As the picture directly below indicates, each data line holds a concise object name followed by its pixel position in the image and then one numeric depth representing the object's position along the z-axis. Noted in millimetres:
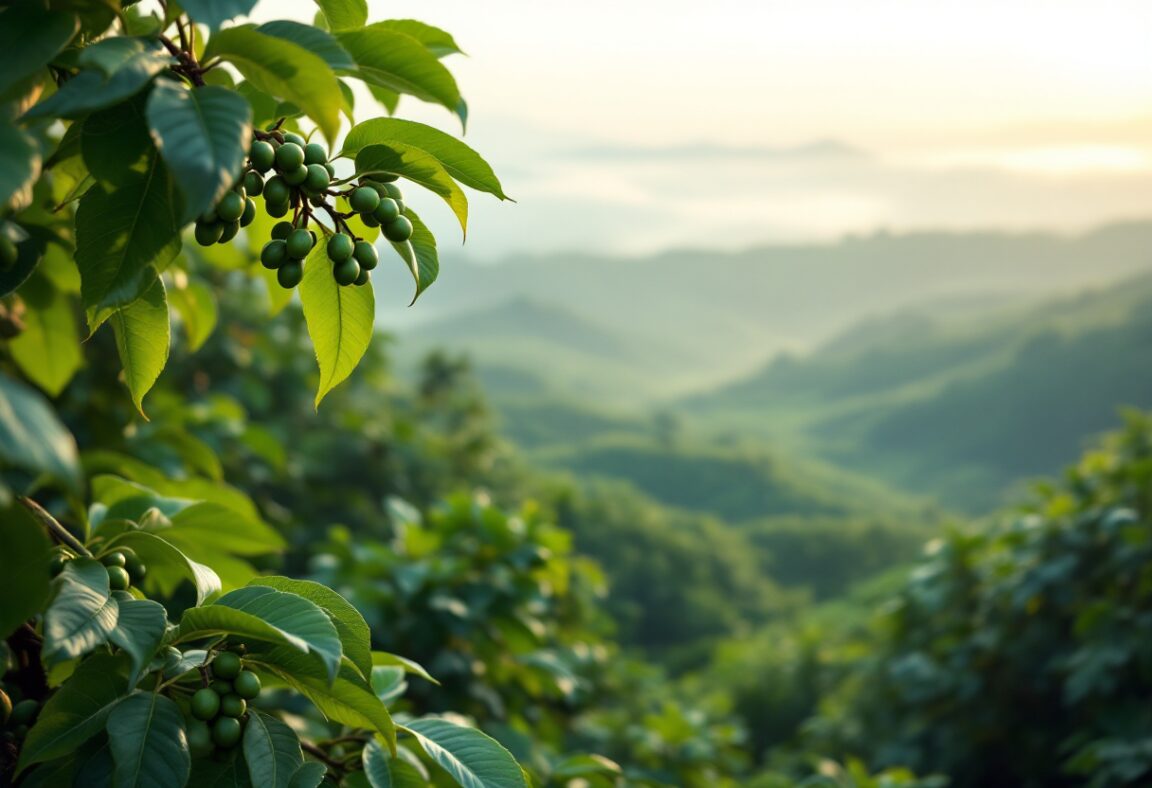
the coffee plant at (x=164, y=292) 597
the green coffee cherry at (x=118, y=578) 844
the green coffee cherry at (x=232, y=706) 792
